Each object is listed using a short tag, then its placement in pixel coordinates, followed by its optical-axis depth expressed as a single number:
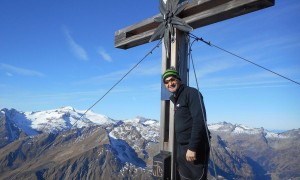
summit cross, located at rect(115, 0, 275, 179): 3.42
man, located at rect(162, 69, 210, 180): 3.45
